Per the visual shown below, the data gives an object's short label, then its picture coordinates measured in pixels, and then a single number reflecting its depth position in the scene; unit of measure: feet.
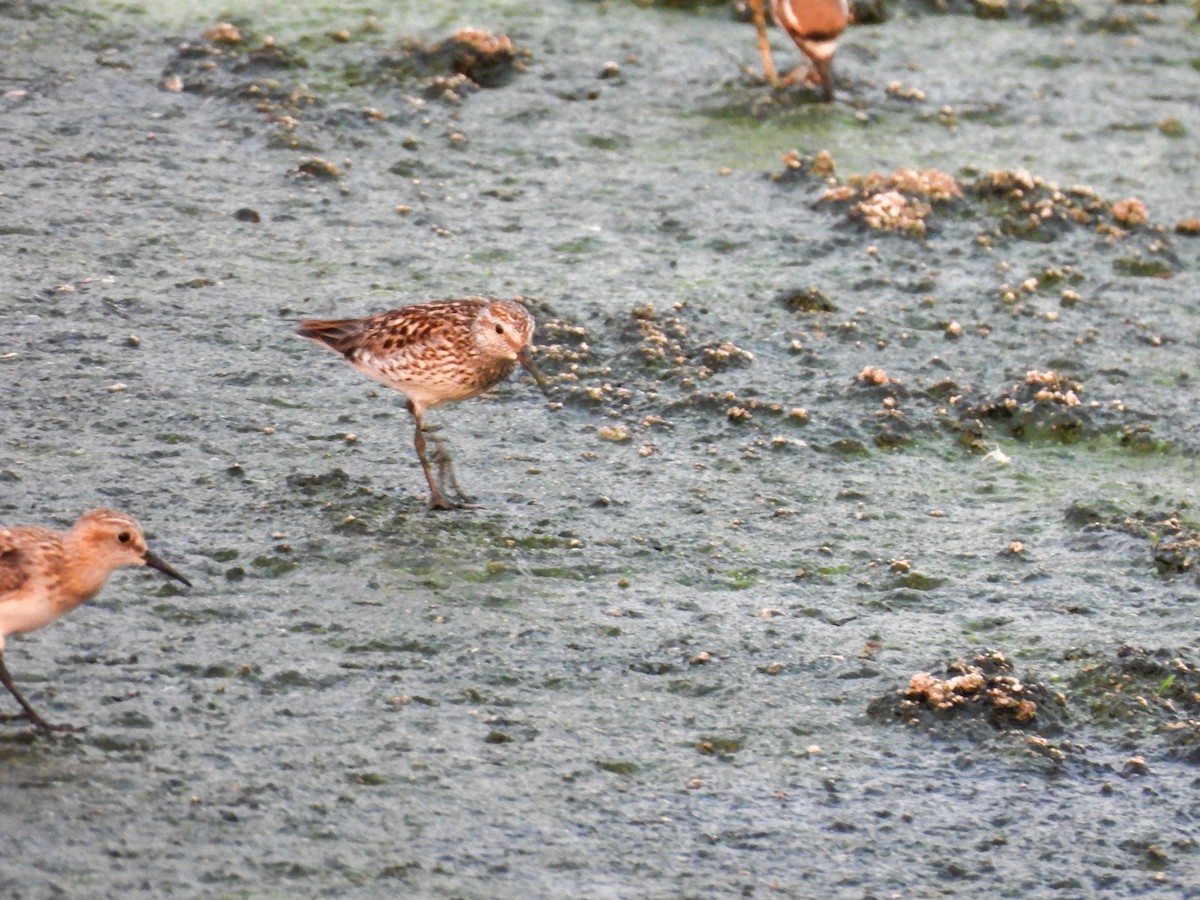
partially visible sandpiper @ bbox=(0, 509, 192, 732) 32.86
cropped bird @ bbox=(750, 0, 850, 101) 71.72
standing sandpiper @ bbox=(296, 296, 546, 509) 44.11
